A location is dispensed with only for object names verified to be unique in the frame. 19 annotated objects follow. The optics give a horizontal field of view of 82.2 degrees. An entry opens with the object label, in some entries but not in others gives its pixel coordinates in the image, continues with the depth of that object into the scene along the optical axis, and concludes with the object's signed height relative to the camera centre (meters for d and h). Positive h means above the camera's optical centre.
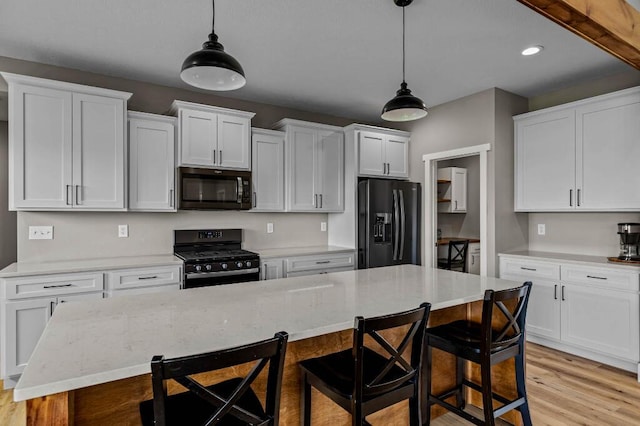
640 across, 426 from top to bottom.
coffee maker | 3.17 -0.23
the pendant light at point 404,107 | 2.44 +0.72
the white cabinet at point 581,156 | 3.21 +0.56
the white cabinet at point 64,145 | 2.85 +0.57
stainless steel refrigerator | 4.22 -0.10
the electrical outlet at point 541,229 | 4.04 -0.16
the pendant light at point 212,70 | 1.80 +0.75
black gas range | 3.25 -0.39
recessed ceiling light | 2.98 +1.35
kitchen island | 1.06 -0.44
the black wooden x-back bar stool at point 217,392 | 0.94 -0.51
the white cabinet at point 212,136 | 3.51 +0.78
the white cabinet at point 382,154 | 4.38 +0.75
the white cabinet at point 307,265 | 3.71 -0.54
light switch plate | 3.15 -0.15
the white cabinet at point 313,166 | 4.17 +0.57
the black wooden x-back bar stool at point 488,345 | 1.79 -0.68
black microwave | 3.50 +0.25
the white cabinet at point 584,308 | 2.97 -0.83
